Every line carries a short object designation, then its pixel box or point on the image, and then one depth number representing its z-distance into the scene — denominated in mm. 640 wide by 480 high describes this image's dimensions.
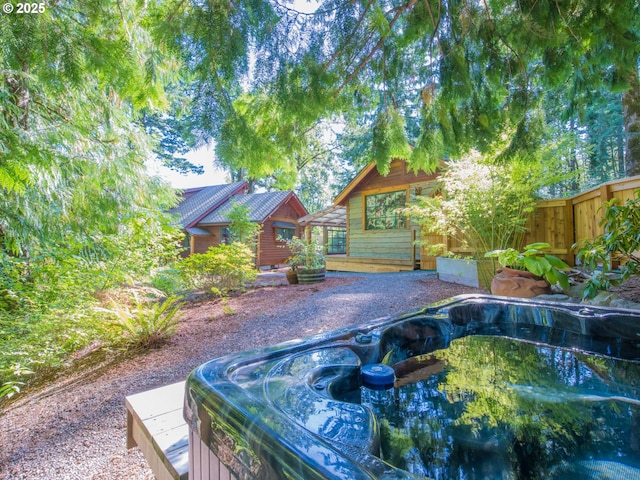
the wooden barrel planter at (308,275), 7484
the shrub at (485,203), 4820
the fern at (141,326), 3273
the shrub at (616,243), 2486
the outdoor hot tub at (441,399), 809
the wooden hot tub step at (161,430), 1235
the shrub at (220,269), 6164
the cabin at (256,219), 14439
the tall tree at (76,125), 1664
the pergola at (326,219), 11040
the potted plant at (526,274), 3486
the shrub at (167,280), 5320
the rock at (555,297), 3648
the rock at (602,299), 3023
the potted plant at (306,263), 7500
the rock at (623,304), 2748
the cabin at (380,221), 8500
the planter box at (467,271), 5141
